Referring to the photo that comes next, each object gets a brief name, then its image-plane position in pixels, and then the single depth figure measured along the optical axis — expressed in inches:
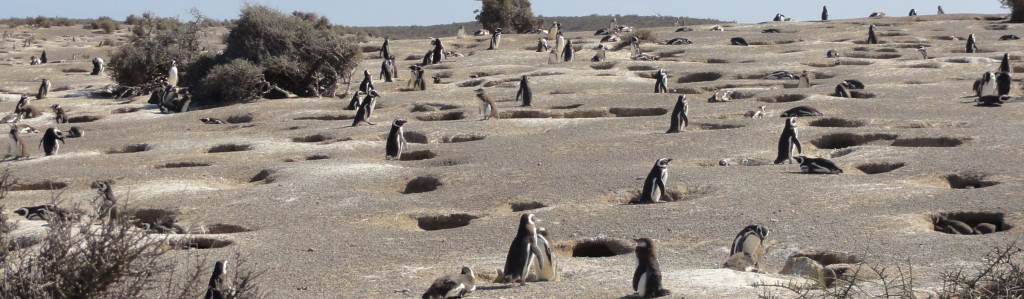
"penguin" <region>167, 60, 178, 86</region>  1145.4
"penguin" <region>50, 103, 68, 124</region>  975.0
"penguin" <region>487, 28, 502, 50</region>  1513.3
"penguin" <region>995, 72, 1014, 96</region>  817.5
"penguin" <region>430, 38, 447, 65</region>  1326.3
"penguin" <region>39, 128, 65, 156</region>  746.8
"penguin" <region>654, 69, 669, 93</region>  933.2
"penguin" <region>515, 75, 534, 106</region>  895.1
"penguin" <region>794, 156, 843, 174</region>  525.0
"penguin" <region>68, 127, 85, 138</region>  840.9
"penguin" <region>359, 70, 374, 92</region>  1059.9
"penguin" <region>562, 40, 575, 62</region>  1289.5
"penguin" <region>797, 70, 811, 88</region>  947.3
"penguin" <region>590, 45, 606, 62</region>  1236.7
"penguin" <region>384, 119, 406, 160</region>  657.6
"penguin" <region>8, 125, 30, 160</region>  731.7
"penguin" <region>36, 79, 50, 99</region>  1172.5
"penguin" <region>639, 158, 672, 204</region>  484.4
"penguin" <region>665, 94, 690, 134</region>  699.4
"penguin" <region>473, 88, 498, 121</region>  818.2
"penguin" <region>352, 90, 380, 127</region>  820.0
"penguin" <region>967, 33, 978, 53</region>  1179.3
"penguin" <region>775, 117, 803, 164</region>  573.9
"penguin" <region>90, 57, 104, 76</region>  1397.6
